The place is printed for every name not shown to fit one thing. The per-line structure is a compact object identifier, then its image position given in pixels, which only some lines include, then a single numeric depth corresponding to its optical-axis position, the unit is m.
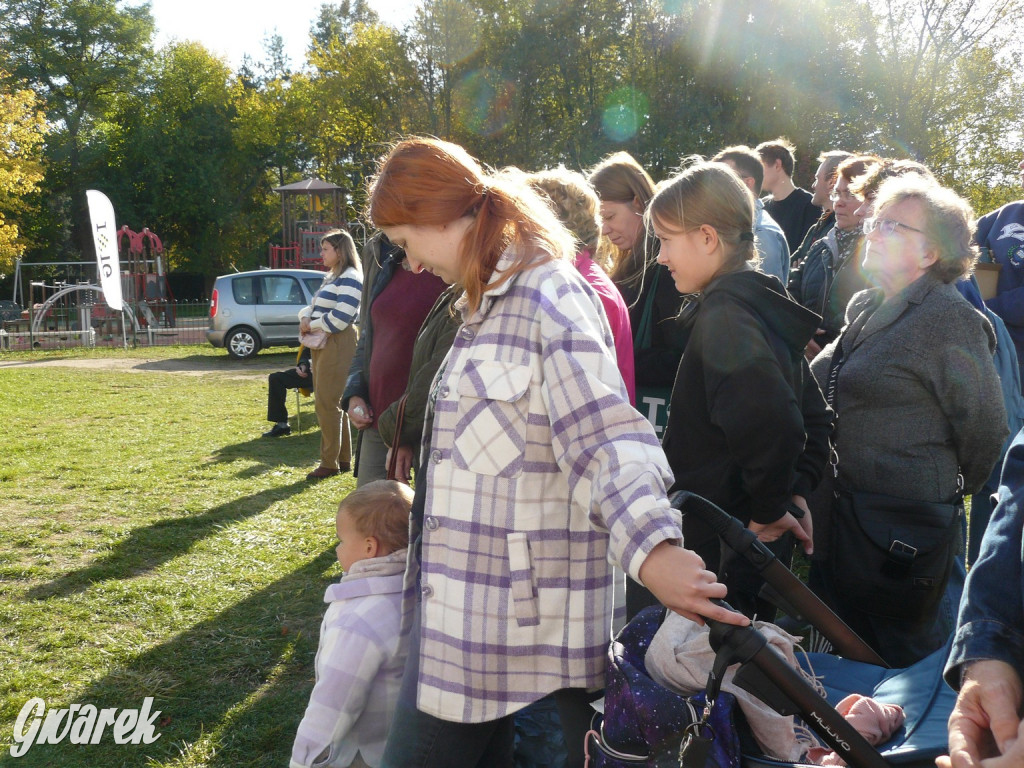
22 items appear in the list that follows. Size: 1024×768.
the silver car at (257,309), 19.44
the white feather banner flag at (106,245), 19.27
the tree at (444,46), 28.12
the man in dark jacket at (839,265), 4.53
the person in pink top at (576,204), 3.08
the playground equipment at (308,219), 30.02
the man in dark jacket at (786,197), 6.31
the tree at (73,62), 44.06
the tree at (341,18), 53.75
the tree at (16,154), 26.12
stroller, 1.64
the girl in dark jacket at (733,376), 2.45
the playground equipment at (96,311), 23.02
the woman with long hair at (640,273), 3.39
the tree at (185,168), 44.06
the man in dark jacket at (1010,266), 4.68
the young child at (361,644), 2.55
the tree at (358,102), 30.07
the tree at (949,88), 19.44
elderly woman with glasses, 2.86
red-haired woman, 1.91
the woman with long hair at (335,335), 7.62
